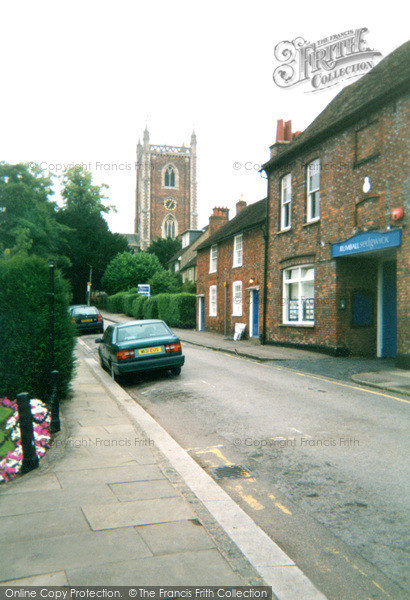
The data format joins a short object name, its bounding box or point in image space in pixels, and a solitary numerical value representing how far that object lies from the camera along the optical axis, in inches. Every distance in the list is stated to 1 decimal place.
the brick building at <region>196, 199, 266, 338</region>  920.9
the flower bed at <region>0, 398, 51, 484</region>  204.3
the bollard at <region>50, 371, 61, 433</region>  262.5
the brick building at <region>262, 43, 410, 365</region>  518.5
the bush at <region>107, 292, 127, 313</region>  1933.8
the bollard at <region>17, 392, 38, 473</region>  205.6
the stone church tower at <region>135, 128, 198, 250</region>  3385.8
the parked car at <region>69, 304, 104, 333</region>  1011.9
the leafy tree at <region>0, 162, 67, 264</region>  1338.6
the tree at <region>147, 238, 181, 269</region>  2805.1
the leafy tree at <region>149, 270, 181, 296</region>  1742.1
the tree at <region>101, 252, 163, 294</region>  2118.6
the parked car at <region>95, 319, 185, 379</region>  442.0
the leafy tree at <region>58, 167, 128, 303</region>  2273.6
